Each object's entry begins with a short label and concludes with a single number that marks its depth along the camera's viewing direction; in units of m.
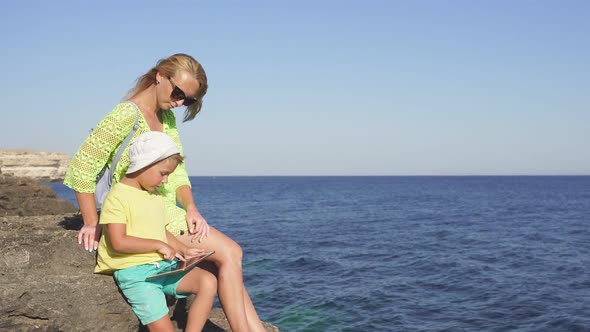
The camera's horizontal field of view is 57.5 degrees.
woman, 4.38
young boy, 4.08
